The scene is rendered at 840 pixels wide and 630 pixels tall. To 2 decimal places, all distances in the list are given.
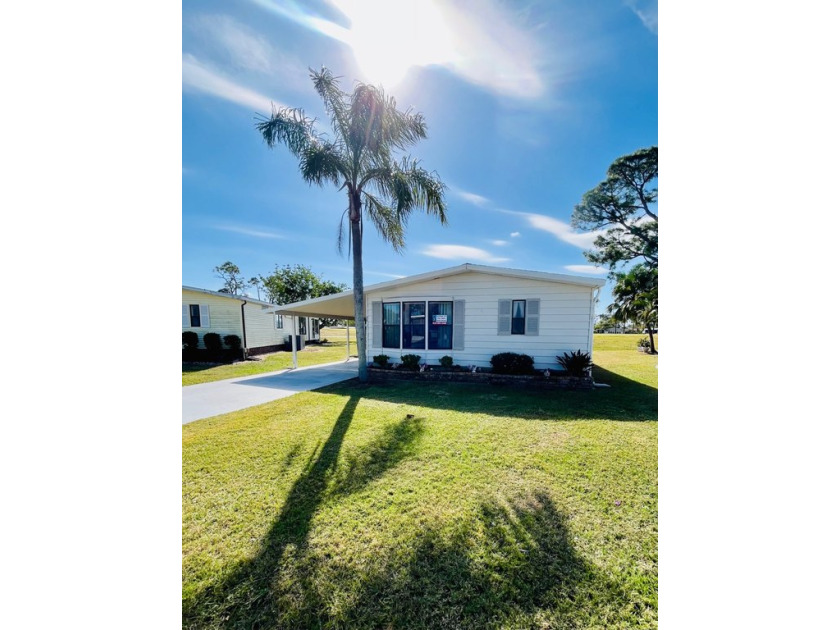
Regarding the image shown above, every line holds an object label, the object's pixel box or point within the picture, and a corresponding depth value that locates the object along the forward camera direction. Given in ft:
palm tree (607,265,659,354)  43.11
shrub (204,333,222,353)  43.62
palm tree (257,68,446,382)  21.42
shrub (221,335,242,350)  45.01
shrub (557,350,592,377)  24.11
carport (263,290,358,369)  33.16
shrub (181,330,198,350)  42.80
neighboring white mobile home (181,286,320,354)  44.75
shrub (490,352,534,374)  25.55
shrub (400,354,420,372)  29.07
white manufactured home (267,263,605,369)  25.49
